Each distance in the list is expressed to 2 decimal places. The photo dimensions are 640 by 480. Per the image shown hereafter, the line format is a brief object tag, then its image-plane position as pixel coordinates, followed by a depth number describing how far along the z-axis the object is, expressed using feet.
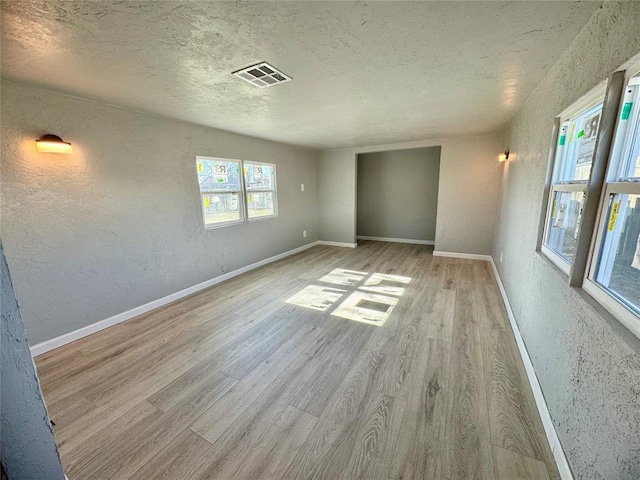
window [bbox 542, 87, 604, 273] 4.89
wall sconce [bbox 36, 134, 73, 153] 7.09
